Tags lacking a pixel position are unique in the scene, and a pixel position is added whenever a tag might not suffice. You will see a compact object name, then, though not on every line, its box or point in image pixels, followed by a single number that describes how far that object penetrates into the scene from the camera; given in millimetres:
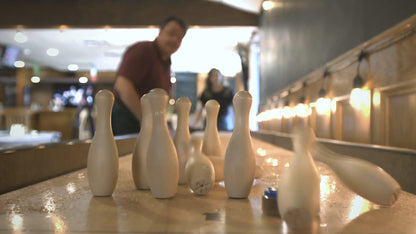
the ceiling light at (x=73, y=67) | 13281
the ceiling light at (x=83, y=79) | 14023
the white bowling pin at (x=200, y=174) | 896
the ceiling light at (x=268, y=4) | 5938
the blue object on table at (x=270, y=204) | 708
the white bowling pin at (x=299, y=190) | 605
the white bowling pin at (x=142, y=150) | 973
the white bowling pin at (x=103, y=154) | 907
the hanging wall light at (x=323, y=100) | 2967
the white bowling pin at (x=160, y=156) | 861
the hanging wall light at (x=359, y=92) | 2174
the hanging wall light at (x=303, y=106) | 3700
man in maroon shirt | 2160
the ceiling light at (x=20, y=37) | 8643
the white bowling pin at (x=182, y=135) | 1043
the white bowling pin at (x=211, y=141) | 1164
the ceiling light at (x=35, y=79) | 12714
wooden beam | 7090
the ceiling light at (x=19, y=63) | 11002
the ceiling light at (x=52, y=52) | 10426
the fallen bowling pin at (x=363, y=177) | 775
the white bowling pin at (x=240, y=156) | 859
